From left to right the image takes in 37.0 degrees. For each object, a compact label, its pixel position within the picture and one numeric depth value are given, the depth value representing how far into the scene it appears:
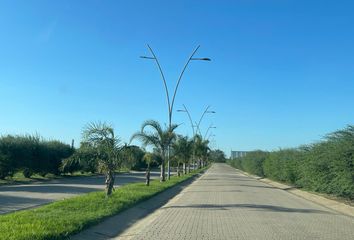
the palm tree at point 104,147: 21.45
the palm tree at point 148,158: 35.89
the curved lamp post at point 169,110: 37.06
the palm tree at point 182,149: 55.94
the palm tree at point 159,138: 37.97
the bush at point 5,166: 39.62
